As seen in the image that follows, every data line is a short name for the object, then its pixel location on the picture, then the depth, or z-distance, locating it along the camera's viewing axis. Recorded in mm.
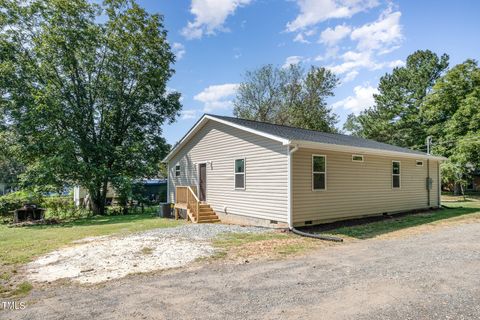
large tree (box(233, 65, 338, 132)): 31484
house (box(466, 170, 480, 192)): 30020
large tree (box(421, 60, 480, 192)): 21906
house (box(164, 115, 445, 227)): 9445
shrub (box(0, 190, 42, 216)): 15258
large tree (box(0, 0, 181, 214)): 15852
